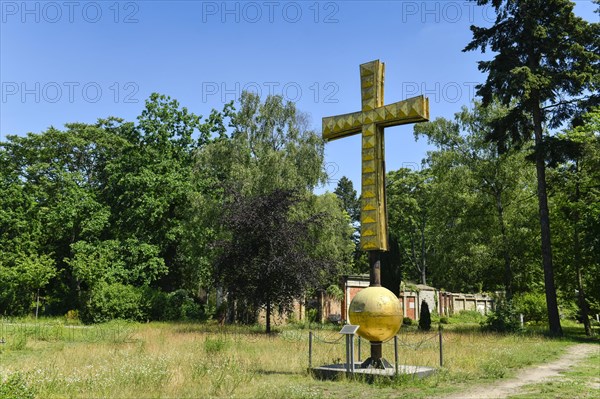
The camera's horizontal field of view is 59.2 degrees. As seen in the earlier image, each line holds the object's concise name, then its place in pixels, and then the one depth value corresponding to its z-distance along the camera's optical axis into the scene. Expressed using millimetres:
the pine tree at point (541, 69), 25297
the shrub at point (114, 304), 30219
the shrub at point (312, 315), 35312
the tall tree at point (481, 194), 34812
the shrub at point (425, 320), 31581
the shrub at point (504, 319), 25547
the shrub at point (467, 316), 42812
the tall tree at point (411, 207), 61500
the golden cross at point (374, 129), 12531
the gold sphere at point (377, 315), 12023
